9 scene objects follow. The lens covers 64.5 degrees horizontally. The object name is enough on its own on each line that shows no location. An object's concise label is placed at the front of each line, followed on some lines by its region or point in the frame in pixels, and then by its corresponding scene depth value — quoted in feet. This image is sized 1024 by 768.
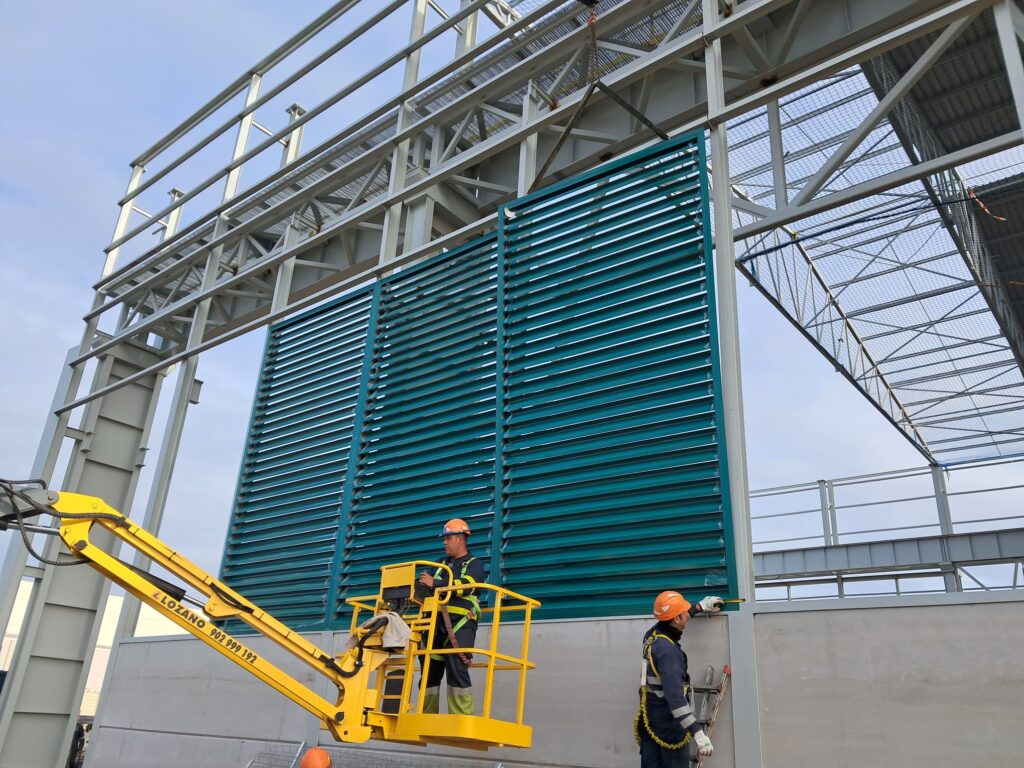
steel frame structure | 22.80
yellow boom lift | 17.44
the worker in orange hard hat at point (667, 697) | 16.78
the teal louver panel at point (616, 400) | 21.04
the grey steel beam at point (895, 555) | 58.59
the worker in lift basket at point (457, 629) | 18.24
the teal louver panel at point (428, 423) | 26.53
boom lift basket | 17.16
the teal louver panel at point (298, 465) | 30.25
